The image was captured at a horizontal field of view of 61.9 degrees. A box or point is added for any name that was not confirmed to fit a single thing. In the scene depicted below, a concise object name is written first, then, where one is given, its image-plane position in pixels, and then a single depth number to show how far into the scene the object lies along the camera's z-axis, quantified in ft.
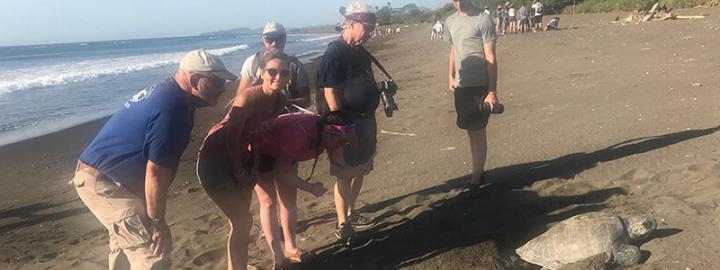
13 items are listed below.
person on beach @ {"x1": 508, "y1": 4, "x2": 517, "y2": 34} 92.85
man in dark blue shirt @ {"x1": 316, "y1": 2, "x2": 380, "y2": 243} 13.82
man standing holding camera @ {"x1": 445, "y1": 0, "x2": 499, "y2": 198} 16.29
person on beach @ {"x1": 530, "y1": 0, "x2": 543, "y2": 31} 94.02
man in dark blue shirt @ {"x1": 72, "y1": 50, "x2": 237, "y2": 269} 9.74
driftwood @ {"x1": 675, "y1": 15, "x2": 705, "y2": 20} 75.22
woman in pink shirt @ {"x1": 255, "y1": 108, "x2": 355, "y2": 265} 11.89
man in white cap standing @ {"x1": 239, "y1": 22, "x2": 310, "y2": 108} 12.51
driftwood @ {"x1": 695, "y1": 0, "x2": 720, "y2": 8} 93.45
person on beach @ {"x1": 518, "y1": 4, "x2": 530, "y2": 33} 91.76
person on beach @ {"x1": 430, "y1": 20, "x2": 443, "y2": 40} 109.91
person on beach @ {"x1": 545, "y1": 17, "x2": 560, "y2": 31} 91.15
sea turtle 11.62
